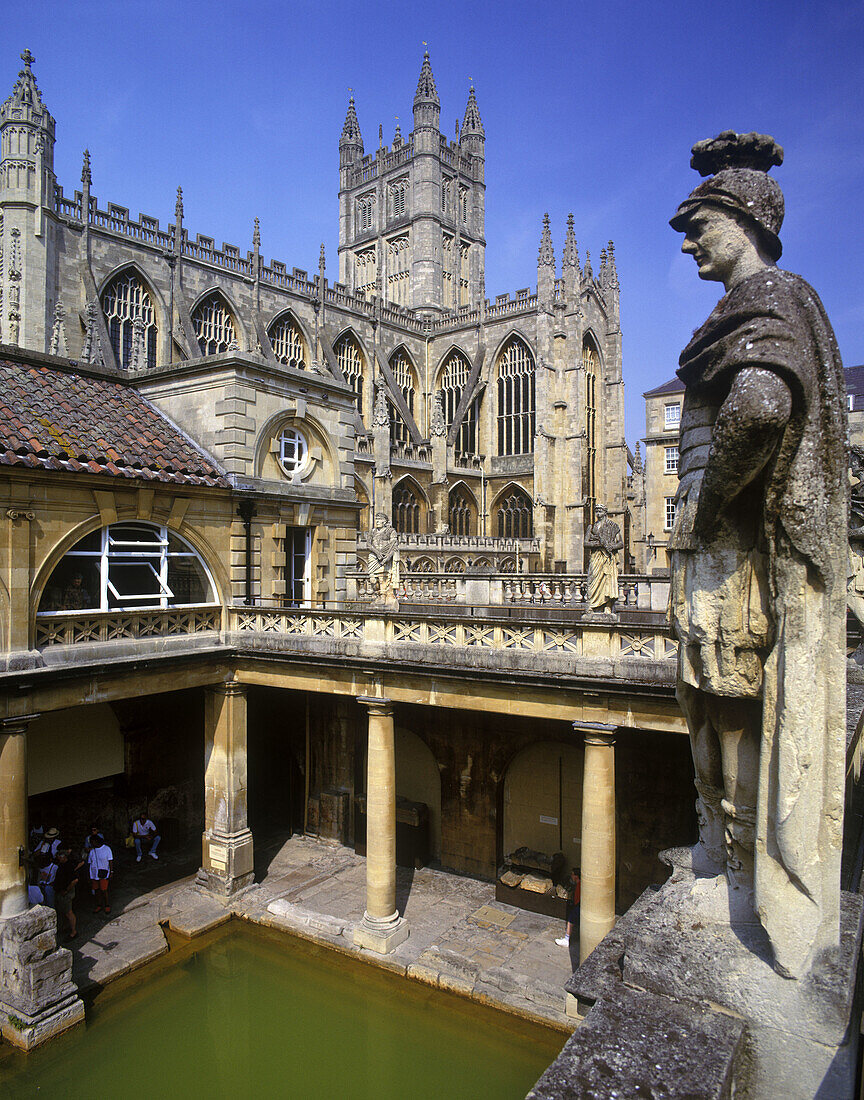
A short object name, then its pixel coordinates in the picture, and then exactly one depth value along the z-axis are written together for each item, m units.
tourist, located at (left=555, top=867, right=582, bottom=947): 12.44
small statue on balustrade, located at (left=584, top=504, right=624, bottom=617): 9.90
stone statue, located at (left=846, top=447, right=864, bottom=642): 6.46
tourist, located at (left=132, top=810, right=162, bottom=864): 15.71
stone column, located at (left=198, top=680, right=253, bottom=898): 14.34
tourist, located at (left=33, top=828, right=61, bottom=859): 13.10
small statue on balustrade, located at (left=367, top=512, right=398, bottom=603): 12.84
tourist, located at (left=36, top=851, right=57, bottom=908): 11.92
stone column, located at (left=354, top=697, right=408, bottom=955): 12.36
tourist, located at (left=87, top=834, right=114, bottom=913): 13.41
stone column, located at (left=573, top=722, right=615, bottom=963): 10.37
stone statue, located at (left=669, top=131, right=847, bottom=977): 2.50
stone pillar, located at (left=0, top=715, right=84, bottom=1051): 10.16
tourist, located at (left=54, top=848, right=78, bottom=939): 12.44
